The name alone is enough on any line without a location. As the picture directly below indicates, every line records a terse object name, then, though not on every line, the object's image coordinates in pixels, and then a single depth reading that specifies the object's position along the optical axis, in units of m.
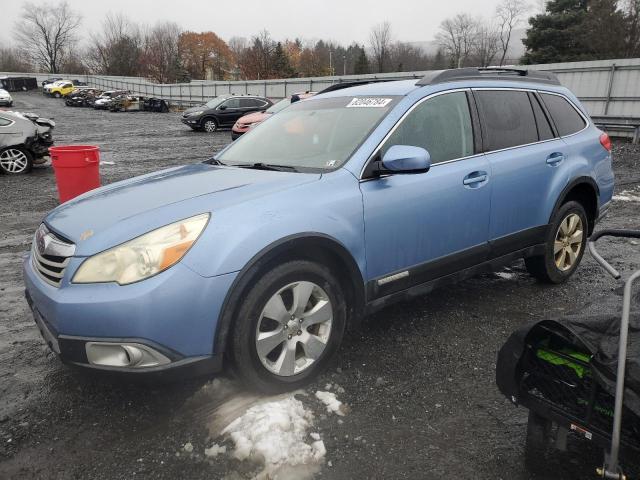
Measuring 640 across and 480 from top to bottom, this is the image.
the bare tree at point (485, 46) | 73.89
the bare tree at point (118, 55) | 81.88
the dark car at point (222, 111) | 22.39
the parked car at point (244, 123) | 16.50
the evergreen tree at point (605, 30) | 32.91
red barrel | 6.43
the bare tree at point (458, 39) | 81.75
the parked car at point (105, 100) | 37.62
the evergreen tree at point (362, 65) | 71.25
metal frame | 1.65
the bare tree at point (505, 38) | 71.37
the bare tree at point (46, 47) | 92.75
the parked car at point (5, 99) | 39.38
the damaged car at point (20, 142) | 11.16
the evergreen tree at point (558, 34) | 36.59
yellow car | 55.56
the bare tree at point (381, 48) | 85.81
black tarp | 1.69
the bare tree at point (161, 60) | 73.06
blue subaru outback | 2.39
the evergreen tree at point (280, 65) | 67.56
